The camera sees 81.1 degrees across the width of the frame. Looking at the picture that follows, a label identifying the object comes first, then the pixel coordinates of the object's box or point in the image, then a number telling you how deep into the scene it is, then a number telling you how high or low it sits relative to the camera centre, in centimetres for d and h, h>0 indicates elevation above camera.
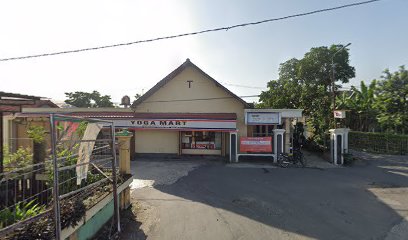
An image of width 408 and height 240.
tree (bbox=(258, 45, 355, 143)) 1983 +353
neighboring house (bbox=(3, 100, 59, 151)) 632 -38
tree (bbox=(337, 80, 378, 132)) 2230 +112
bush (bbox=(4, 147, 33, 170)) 594 -100
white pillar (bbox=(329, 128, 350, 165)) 1485 -160
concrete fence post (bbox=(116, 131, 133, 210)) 699 -114
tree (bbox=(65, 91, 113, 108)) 4468 +392
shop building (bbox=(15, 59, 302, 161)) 1590 +34
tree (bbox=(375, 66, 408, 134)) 1869 +150
